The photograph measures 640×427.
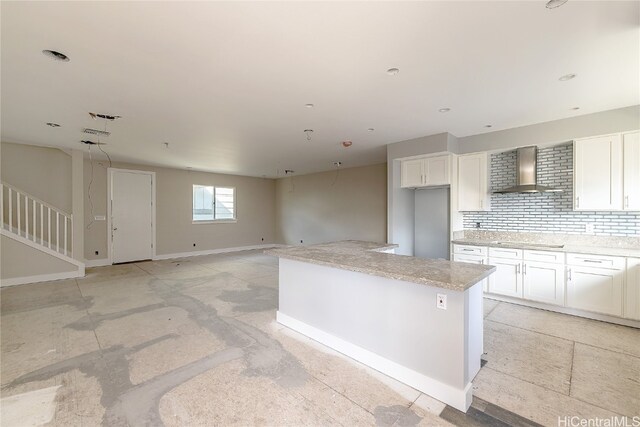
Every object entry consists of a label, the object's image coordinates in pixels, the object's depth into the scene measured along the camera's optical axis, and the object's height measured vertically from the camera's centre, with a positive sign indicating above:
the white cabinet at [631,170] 3.18 +0.50
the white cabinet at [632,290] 3.04 -0.89
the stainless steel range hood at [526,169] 3.91 +0.63
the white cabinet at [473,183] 4.32 +0.48
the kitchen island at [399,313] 1.92 -0.87
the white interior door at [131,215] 6.75 -0.11
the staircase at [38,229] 4.91 -0.36
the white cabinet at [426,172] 4.45 +0.69
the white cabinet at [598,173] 3.30 +0.50
